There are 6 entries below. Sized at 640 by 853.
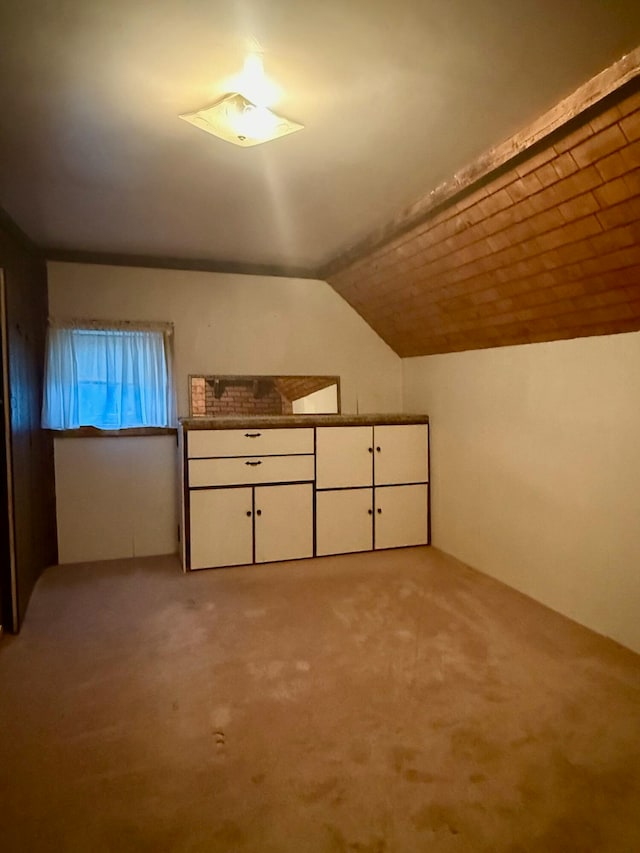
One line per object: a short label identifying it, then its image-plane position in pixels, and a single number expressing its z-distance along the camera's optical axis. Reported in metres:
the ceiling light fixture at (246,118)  1.88
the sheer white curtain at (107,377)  3.89
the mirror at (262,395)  4.34
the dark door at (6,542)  2.82
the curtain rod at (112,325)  3.92
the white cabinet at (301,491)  3.80
